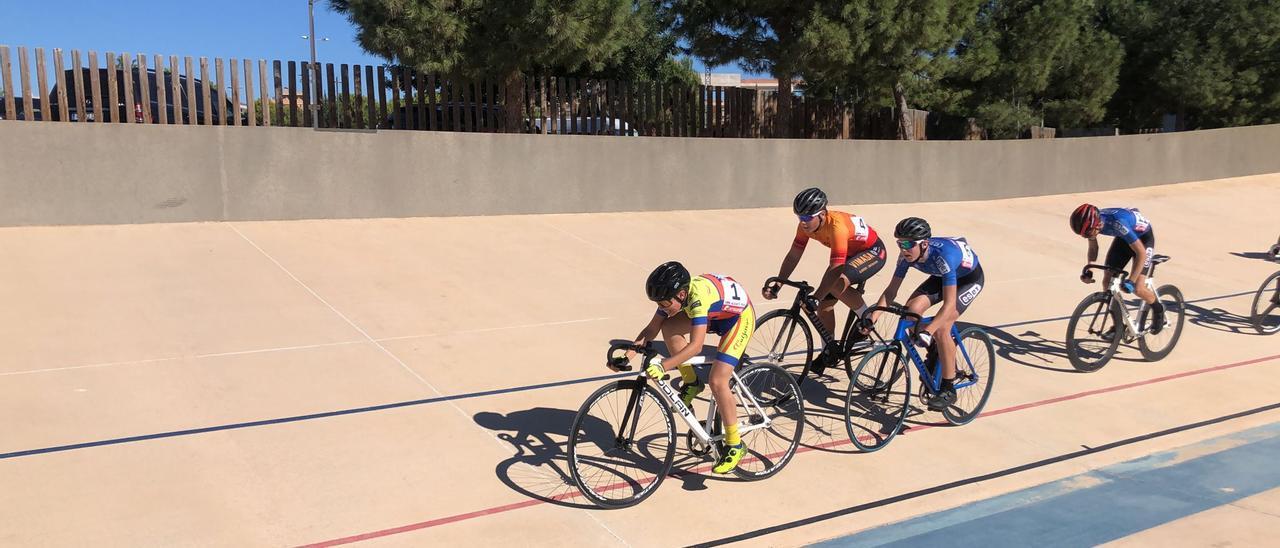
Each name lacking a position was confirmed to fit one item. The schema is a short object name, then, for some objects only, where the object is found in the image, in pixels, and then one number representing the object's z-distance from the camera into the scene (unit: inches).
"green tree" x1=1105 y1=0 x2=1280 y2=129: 892.0
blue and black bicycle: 239.0
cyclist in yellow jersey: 187.7
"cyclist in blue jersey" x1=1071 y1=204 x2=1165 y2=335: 308.3
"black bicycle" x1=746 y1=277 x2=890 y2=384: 260.8
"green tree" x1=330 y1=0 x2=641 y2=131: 475.2
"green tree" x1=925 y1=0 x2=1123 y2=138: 754.2
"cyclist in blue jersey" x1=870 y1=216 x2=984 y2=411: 240.1
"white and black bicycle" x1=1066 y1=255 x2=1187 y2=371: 312.3
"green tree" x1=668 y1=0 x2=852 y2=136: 584.1
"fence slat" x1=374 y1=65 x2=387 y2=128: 462.6
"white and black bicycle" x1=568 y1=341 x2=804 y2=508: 194.2
